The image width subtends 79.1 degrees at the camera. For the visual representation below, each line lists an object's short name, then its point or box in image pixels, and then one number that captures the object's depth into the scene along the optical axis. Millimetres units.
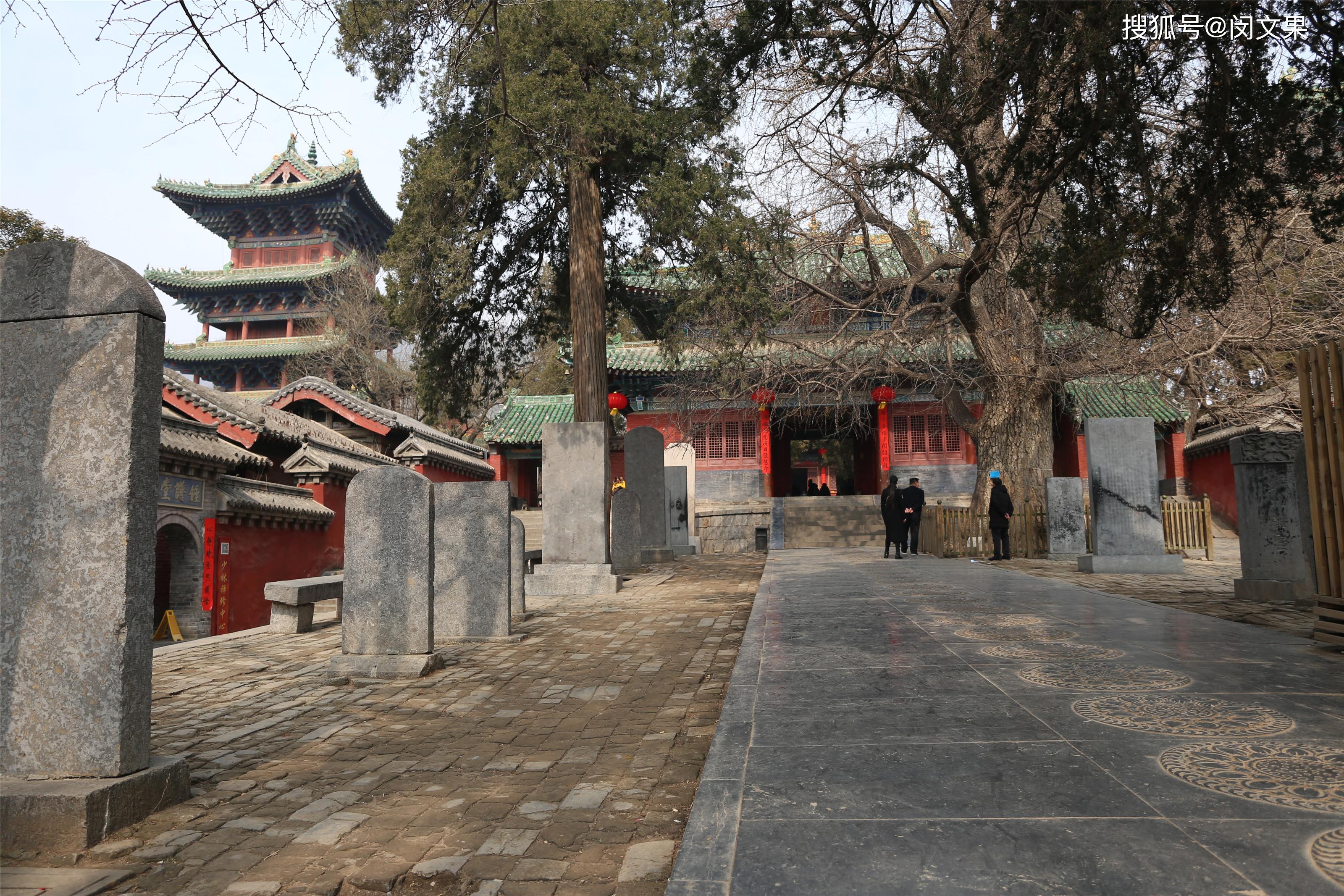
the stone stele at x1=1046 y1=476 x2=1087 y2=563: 13789
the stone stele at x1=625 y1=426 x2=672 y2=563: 16234
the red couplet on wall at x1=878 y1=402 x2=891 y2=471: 24172
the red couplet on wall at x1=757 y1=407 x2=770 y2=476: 24172
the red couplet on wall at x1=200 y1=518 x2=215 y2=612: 14250
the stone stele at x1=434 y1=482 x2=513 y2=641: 7324
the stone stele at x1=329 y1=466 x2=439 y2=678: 6027
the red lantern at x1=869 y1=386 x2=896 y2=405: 21672
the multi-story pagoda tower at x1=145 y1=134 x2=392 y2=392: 33344
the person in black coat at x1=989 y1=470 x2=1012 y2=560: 13688
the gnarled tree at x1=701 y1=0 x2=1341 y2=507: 5219
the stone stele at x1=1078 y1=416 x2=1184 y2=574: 11055
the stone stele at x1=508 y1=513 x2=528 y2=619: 8289
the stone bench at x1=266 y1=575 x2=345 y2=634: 9156
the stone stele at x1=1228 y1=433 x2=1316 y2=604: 7746
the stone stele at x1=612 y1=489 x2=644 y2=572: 13367
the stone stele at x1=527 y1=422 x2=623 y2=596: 11289
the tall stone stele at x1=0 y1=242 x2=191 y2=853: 3135
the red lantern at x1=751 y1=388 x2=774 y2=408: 17312
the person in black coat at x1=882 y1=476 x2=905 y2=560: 15297
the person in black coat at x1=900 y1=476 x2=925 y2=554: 15766
